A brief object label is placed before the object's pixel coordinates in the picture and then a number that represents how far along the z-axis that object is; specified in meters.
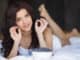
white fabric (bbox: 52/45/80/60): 1.65
